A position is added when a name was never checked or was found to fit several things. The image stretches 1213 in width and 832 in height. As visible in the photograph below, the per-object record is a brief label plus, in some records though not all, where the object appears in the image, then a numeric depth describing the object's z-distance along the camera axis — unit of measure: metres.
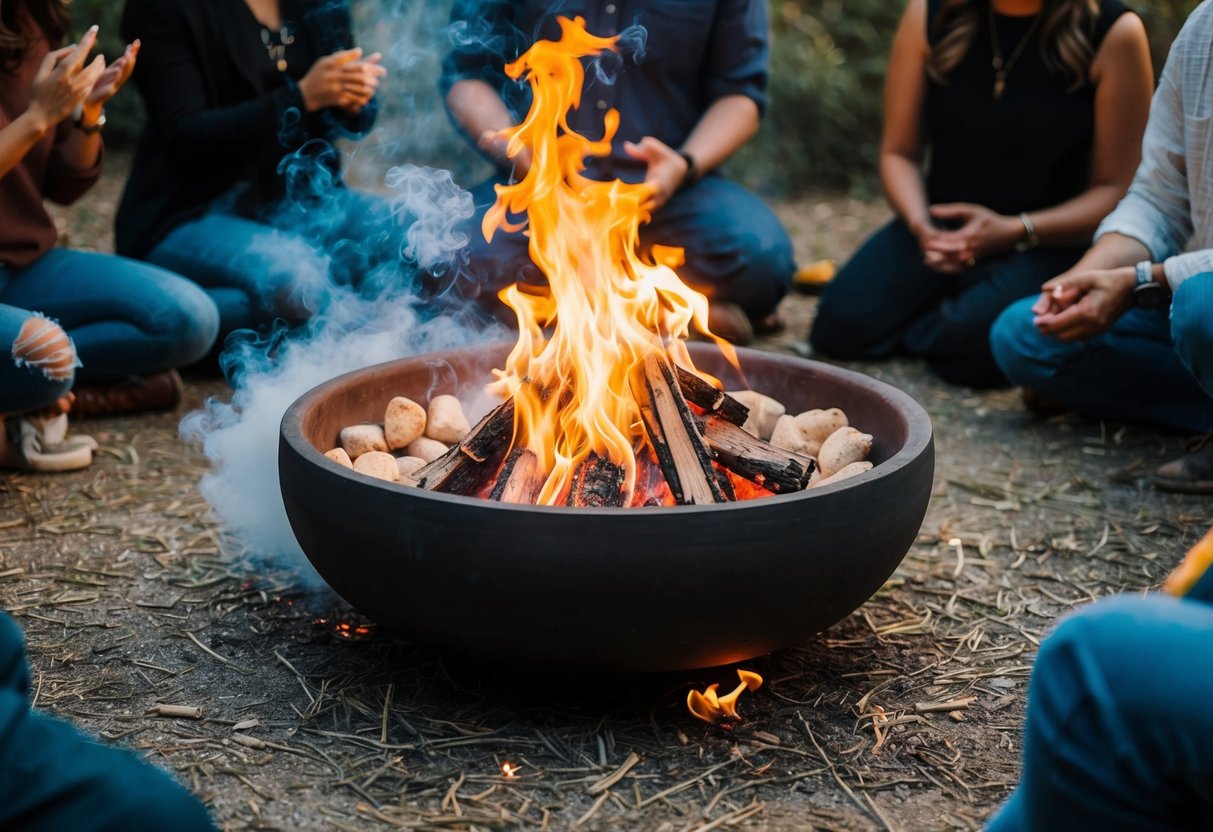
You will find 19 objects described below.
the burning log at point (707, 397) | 2.41
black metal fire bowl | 1.84
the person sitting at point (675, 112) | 4.32
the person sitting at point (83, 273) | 3.28
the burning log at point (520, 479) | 2.21
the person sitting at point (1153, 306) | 3.05
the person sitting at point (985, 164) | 4.09
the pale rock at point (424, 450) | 2.65
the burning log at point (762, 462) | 2.27
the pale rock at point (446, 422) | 2.69
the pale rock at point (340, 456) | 2.39
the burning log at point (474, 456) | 2.28
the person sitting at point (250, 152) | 4.02
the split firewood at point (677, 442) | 2.11
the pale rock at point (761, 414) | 2.67
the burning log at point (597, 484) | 2.16
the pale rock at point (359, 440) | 2.55
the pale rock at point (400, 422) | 2.61
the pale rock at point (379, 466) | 2.40
